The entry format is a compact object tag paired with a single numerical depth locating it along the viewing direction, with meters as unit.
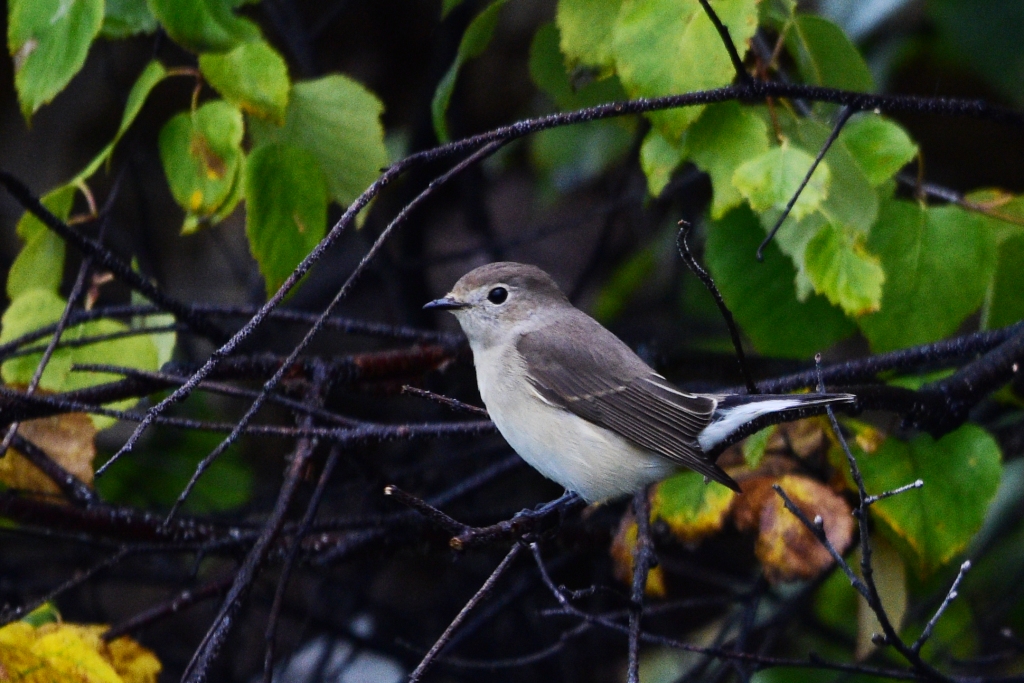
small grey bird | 5.80
